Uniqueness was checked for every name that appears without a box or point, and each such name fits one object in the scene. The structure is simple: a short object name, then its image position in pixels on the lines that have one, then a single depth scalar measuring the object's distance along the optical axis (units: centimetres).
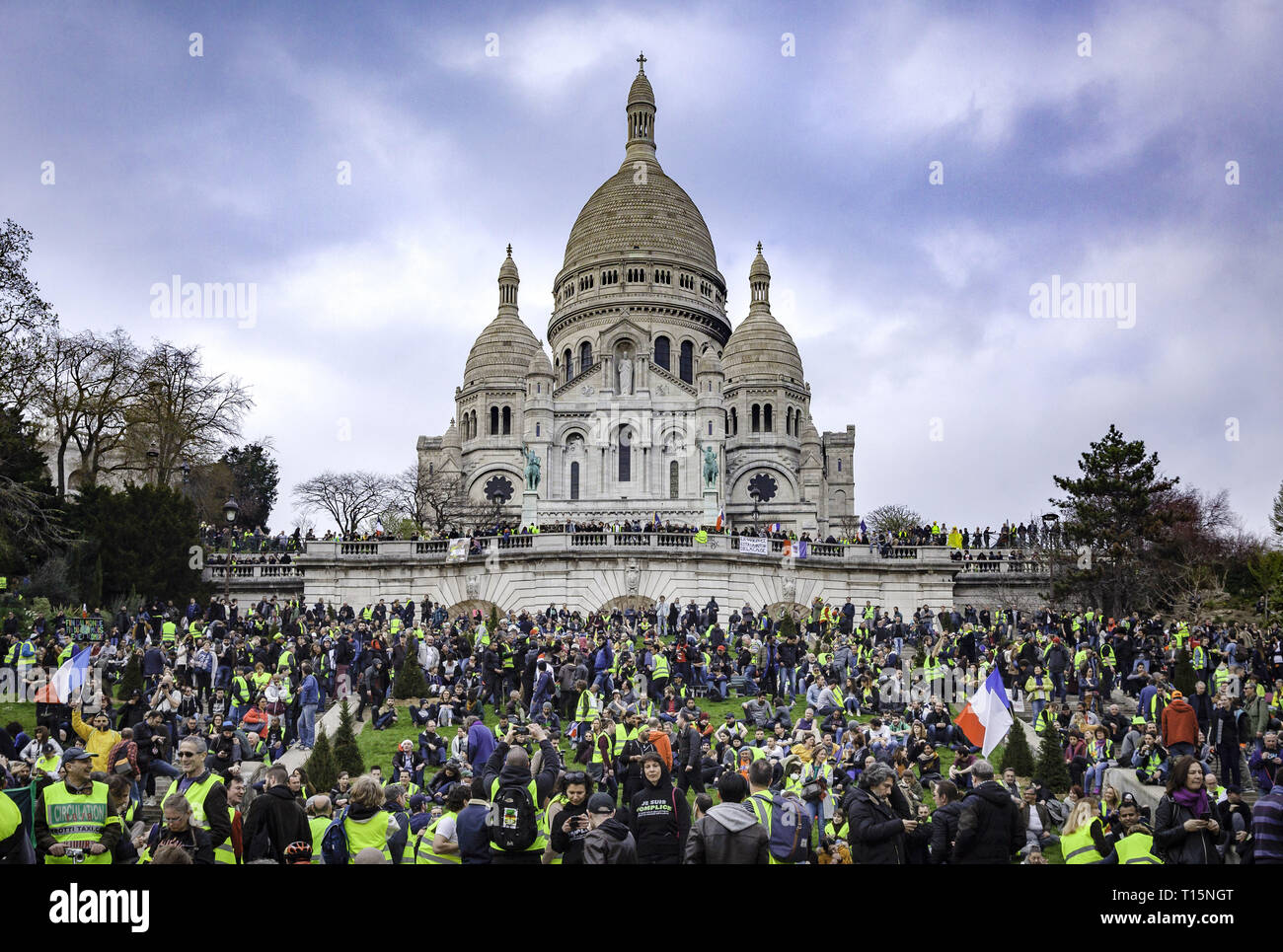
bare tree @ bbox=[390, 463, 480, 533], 6187
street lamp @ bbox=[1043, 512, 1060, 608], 3822
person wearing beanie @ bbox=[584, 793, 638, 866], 773
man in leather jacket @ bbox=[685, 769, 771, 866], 770
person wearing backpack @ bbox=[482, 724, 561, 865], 839
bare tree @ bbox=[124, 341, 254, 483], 4462
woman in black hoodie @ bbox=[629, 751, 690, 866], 863
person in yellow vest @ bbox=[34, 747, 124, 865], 877
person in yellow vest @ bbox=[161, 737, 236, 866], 934
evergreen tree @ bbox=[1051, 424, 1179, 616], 3706
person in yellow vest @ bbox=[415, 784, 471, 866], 862
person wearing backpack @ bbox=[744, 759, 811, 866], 897
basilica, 6419
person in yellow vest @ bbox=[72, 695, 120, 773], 1266
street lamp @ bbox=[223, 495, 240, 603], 3300
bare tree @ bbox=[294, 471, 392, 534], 6994
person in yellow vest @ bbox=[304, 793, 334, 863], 900
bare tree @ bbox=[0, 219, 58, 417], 2992
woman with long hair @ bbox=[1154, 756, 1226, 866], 871
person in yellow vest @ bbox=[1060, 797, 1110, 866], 931
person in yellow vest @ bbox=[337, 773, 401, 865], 893
